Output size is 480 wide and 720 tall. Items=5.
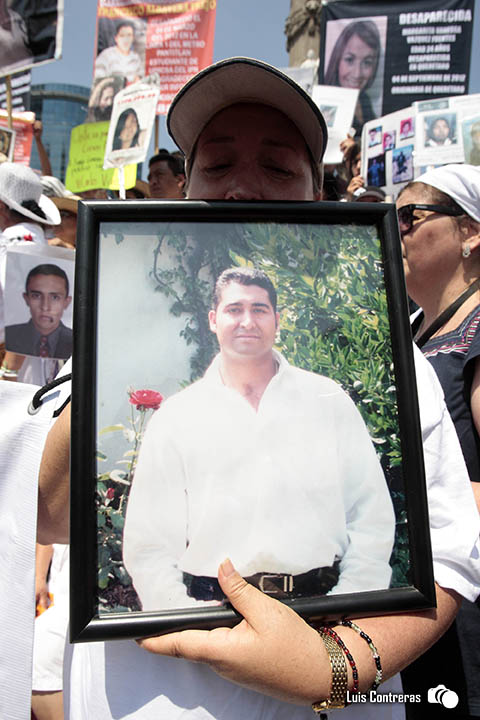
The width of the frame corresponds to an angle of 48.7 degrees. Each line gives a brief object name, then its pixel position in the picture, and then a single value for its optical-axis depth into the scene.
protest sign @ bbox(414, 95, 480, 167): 3.76
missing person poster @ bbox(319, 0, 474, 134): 6.43
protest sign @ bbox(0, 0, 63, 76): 5.22
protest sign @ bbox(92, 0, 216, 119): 5.97
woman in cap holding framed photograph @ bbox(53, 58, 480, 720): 0.76
